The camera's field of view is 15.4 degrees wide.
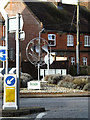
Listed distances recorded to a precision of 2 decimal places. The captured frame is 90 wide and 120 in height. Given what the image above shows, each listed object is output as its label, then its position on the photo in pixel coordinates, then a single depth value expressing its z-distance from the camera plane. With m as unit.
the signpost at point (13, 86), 11.14
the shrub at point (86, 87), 24.62
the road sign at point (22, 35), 11.54
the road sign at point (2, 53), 19.53
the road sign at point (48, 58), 36.08
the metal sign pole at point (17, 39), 11.50
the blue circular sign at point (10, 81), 11.16
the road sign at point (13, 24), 11.66
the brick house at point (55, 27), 51.01
